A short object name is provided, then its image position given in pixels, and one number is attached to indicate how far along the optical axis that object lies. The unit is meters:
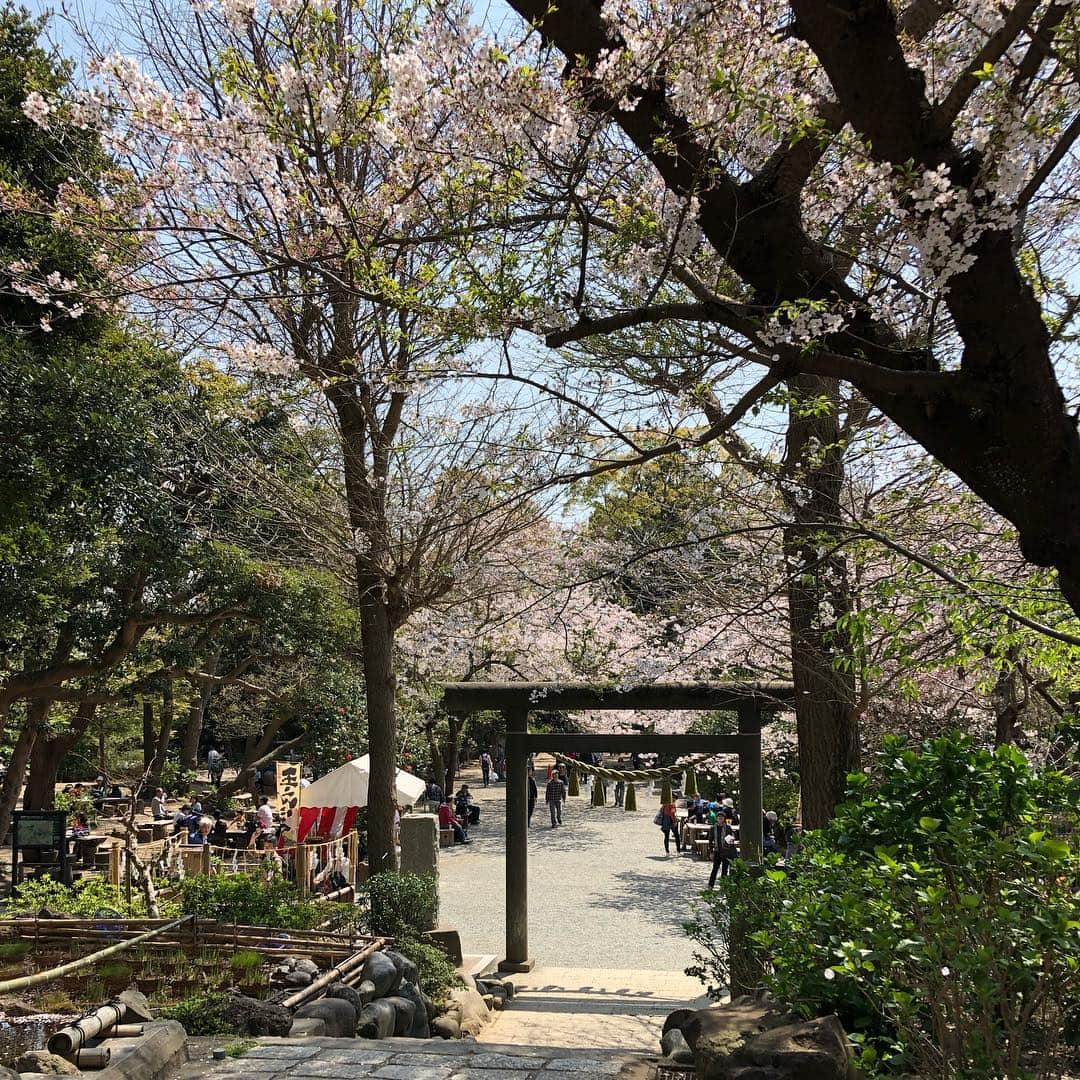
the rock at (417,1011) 6.82
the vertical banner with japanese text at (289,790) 16.53
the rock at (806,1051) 2.90
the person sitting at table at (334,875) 12.74
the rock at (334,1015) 6.00
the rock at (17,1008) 5.98
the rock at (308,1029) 5.72
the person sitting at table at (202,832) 15.17
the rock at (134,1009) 5.16
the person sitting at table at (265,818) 15.95
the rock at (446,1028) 7.12
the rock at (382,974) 7.06
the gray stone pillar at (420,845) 9.95
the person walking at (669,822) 18.27
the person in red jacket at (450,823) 19.08
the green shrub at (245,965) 7.02
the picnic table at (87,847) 15.22
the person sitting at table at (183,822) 16.12
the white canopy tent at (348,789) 14.47
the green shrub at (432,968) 7.98
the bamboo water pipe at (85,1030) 4.51
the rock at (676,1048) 4.52
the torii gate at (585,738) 10.03
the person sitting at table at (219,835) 16.66
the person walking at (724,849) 13.98
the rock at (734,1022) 3.34
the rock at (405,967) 7.52
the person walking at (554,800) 21.91
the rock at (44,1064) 4.18
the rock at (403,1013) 6.61
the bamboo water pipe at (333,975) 6.23
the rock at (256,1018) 5.59
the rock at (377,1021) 6.13
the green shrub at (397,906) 8.88
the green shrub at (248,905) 8.48
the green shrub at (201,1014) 5.52
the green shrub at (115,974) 6.89
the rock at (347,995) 6.44
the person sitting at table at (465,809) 21.45
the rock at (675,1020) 5.27
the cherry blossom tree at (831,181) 2.96
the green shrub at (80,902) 8.73
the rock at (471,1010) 7.74
